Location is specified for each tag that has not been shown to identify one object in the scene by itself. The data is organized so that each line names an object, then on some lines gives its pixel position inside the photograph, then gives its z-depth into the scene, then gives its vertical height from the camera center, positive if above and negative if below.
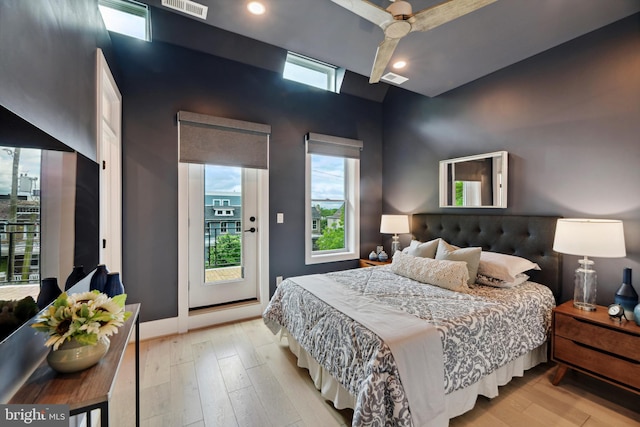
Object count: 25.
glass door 3.08 -0.25
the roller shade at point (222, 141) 2.87 +0.81
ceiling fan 1.62 +1.23
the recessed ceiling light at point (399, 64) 2.71 +1.50
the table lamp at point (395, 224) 3.55 -0.14
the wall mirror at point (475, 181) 2.78 +0.36
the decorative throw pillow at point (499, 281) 2.33 -0.59
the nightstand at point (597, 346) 1.73 -0.90
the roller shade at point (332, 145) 3.58 +0.93
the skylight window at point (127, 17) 2.61 +1.92
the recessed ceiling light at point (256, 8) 2.05 +1.57
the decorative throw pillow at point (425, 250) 2.79 -0.37
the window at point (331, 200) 3.64 +0.19
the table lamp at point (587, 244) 1.87 -0.21
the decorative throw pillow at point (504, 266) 2.33 -0.46
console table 0.83 -0.56
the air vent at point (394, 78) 2.95 +1.50
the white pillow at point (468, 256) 2.42 -0.39
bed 1.39 -0.73
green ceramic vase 0.94 -0.50
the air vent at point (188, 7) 2.10 +1.61
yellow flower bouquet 0.91 -0.37
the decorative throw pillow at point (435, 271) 2.26 -0.51
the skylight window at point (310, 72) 3.55 +1.92
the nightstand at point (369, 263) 3.71 -0.67
